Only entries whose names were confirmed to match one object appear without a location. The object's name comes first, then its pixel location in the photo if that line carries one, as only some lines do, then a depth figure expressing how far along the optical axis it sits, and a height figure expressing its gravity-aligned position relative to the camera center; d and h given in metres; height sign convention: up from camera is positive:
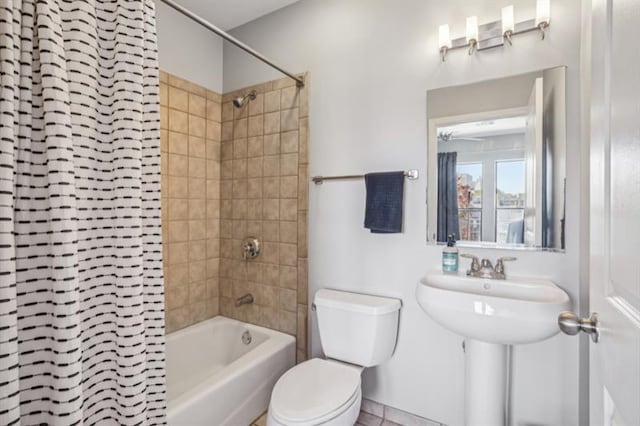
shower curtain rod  1.30 +0.89
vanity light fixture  1.34 +0.86
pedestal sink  1.12 -0.42
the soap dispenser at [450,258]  1.50 -0.23
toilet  1.28 -0.81
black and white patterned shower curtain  0.71 -0.01
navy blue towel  1.62 +0.05
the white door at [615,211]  0.45 +0.00
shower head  2.13 +0.82
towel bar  1.63 +0.21
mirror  1.35 +0.24
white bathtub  1.38 -0.92
